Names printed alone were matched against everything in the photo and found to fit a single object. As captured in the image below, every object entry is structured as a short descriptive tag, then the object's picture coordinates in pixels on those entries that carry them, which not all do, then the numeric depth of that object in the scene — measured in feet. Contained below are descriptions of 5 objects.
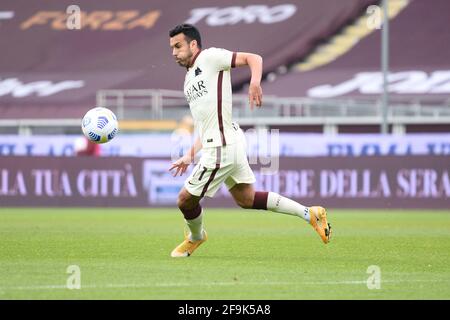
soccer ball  45.30
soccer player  39.52
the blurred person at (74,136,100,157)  95.91
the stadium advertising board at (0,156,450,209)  87.20
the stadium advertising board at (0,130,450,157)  91.71
